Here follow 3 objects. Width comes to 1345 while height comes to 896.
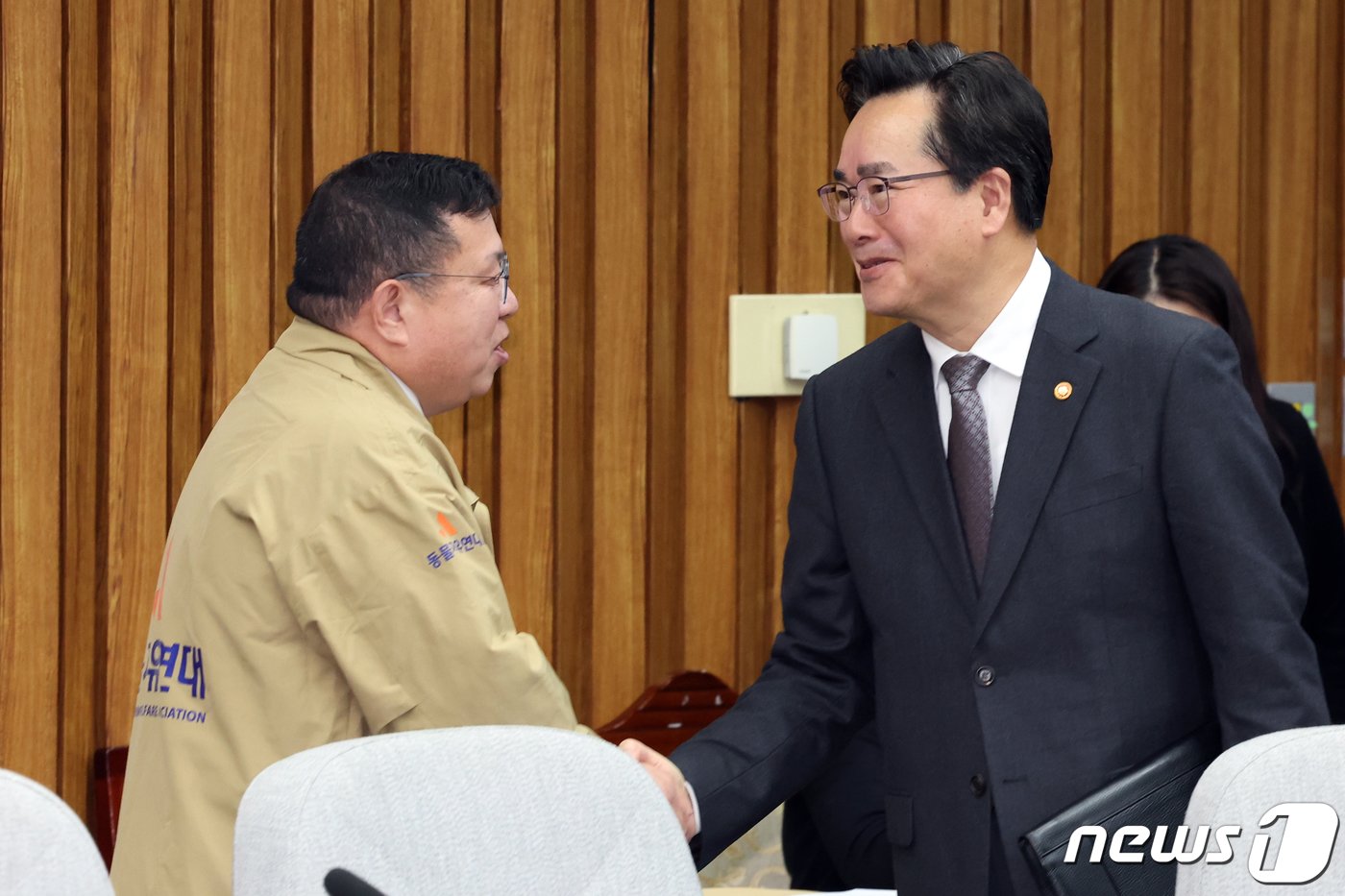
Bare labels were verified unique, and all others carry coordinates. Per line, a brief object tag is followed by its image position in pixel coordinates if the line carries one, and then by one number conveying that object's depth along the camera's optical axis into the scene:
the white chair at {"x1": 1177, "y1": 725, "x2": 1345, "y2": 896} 3.49
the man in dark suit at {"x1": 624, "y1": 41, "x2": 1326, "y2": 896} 3.74
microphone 3.33
